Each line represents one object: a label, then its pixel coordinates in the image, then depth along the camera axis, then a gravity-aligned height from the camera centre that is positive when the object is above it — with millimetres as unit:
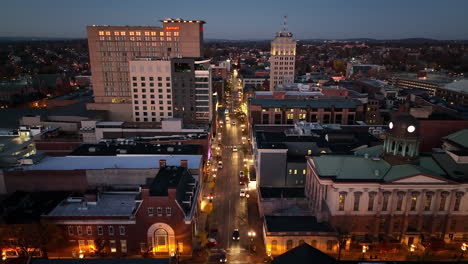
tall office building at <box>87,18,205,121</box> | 142375 +1263
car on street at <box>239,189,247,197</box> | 85750 -37343
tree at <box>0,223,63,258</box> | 55656 -31835
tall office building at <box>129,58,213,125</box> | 119750 -14082
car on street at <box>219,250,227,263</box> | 60156 -38494
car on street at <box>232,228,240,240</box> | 67125 -38020
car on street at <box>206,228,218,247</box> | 64688 -38218
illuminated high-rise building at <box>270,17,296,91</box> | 184375 -3660
